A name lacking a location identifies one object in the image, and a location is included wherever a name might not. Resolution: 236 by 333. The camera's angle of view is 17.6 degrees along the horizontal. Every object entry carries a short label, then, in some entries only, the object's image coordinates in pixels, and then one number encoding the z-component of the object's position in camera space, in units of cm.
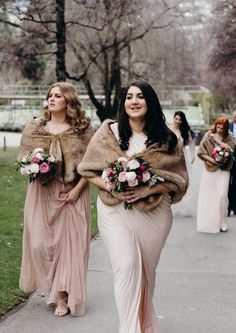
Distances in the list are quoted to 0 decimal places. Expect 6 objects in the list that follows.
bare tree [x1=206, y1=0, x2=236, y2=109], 3634
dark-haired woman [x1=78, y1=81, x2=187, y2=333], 557
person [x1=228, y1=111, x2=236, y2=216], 1552
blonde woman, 729
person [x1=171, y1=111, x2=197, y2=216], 1424
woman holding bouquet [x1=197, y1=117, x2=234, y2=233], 1297
